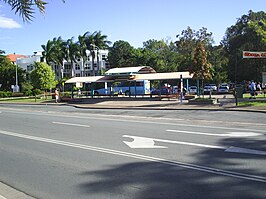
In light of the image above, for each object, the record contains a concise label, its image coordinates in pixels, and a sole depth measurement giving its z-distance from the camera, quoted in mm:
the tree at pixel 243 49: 56406
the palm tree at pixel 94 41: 70250
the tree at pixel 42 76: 57812
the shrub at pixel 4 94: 64188
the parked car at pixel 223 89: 44875
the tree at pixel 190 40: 64750
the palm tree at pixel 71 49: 71750
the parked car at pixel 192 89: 47997
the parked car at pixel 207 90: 46353
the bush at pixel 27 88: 64019
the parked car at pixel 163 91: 40144
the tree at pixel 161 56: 69750
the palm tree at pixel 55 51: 71438
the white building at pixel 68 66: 94312
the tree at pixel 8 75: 77375
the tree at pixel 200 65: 28141
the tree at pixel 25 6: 5262
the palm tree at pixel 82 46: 70750
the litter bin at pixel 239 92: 28516
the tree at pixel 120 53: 83081
